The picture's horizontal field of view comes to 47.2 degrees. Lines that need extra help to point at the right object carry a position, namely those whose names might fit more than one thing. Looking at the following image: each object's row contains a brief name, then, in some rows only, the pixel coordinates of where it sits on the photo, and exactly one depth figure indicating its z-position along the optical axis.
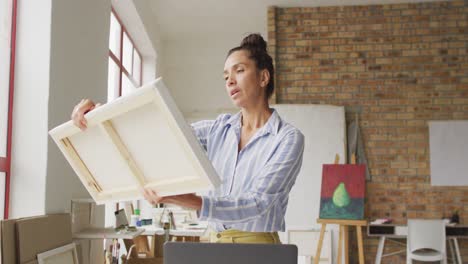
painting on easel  6.25
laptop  1.09
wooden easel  6.10
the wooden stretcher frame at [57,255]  2.68
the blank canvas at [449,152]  6.67
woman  1.30
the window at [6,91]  2.93
